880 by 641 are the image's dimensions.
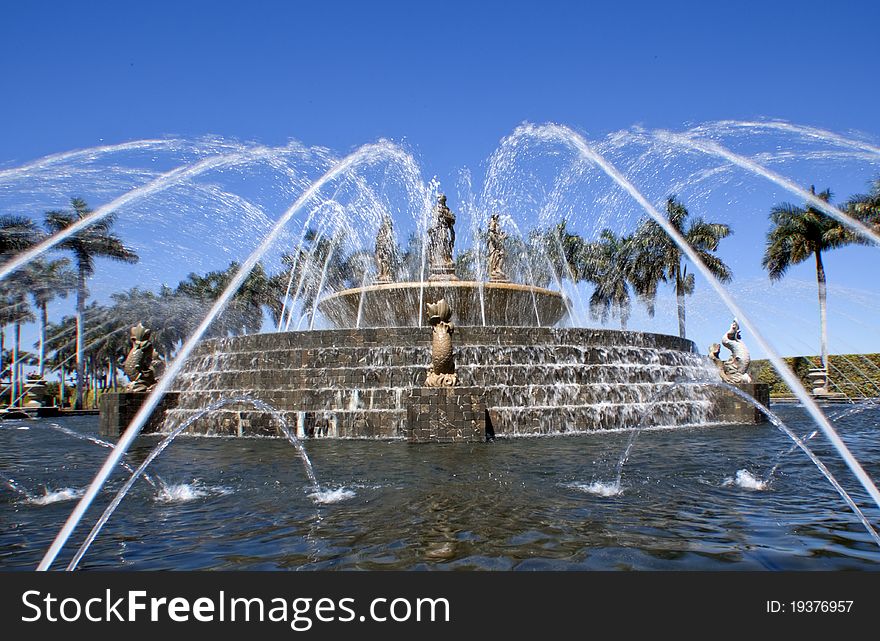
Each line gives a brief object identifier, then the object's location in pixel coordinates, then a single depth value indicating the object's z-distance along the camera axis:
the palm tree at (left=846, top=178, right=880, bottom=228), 37.78
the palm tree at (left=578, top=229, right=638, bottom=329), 58.03
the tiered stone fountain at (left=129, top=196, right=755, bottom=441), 14.18
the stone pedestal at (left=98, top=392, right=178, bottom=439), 16.83
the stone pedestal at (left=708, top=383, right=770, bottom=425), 17.56
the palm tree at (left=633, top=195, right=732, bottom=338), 46.81
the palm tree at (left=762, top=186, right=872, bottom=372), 41.34
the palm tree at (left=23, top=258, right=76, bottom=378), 47.09
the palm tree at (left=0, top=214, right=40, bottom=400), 39.09
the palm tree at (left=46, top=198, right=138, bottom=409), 44.16
